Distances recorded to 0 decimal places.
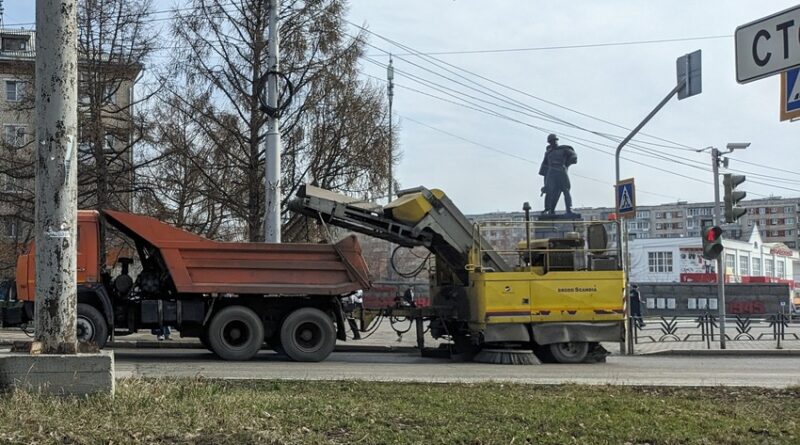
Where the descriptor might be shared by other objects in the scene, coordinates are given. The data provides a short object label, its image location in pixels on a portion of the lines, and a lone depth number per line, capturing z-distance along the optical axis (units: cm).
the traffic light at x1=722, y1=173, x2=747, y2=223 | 1997
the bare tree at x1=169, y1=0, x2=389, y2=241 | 2178
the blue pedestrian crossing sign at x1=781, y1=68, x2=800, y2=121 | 649
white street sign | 621
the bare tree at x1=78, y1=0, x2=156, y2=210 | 2395
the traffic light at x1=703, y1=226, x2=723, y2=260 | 1978
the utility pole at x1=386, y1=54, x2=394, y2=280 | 4275
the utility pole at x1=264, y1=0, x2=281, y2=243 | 1781
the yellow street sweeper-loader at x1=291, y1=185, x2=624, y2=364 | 1573
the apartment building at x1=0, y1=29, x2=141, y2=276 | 2433
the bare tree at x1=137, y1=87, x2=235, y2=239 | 2228
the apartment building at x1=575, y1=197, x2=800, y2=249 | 15612
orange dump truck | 1504
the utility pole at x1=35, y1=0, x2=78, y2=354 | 764
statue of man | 2266
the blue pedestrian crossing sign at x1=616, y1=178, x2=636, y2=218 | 1927
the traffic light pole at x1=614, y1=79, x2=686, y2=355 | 1862
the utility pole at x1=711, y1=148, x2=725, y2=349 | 2052
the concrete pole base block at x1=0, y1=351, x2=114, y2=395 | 735
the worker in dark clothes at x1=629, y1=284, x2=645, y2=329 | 2758
